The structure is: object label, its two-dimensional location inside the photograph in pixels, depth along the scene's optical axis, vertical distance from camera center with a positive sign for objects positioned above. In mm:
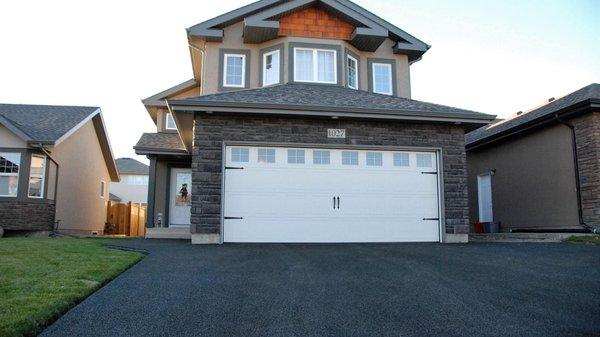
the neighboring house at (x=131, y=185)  37062 +2619
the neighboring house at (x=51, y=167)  15273 +1779
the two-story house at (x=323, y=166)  10656 +1223
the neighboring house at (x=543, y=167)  12797 +1625
